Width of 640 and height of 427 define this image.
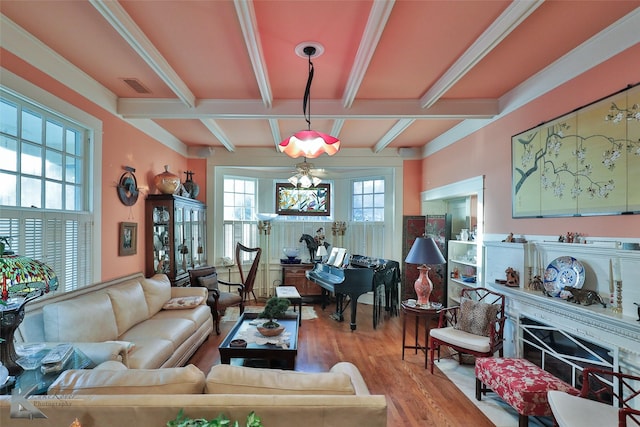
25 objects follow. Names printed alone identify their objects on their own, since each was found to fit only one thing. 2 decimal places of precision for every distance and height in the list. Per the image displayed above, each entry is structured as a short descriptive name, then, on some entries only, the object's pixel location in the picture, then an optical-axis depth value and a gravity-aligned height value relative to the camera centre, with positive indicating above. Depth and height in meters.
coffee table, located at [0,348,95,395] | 1.56 -0.87
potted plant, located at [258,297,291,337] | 2.88 -1.02
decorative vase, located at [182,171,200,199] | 5.06 +0.53
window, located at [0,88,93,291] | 2.24 +0.25
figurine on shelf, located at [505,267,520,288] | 2.98 -0.57
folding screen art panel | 2.04 +0.46
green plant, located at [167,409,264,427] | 1.14 -0.77
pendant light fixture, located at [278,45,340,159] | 2.65 +0.66
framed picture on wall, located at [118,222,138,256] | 3.55 -0.24
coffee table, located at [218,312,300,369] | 2.62 -1.13
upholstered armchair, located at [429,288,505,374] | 2.83 -1.10
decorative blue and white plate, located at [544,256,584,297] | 2.38 -0.45
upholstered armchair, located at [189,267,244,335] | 4.29 -1.11
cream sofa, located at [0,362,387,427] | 1.26 -0.77
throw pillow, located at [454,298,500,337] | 3.00 -0.98
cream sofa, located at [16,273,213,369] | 2.28 -0.93
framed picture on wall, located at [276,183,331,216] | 6.42 +0.40
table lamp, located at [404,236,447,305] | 3.48 -0.45
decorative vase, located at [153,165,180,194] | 4.23 +0.50
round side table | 3.35 -1.04
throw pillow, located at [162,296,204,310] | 3.64 -1.02
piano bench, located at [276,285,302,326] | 4.54 -1.14
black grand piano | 4.47 -0.95
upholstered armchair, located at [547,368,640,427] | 1.63 -1.07
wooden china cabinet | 4.15 -0.24
